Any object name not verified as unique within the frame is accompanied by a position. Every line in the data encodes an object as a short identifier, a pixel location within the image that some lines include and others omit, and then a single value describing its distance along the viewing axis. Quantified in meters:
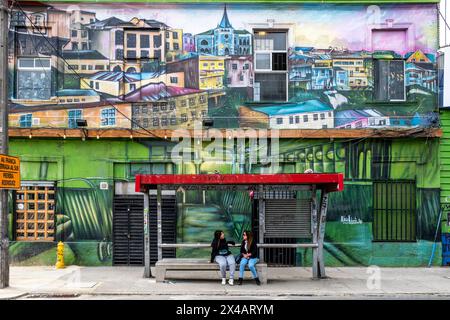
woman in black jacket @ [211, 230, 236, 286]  12.57
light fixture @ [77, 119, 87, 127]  15.72
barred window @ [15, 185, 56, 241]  15.73
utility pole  11.83
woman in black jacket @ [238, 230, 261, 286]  12.44
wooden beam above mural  15.56
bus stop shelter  12.41
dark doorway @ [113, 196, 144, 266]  15.62
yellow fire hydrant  14.87
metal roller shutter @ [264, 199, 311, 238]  13.44
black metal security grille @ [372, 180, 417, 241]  15.75
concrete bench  12.56
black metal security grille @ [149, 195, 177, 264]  15.69
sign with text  11.66
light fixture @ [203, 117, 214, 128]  15.77
